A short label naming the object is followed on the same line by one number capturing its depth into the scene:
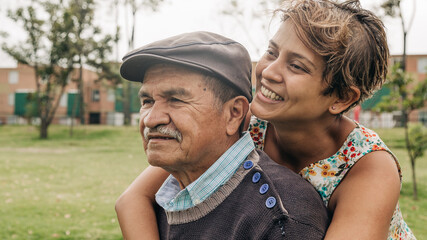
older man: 1.76
